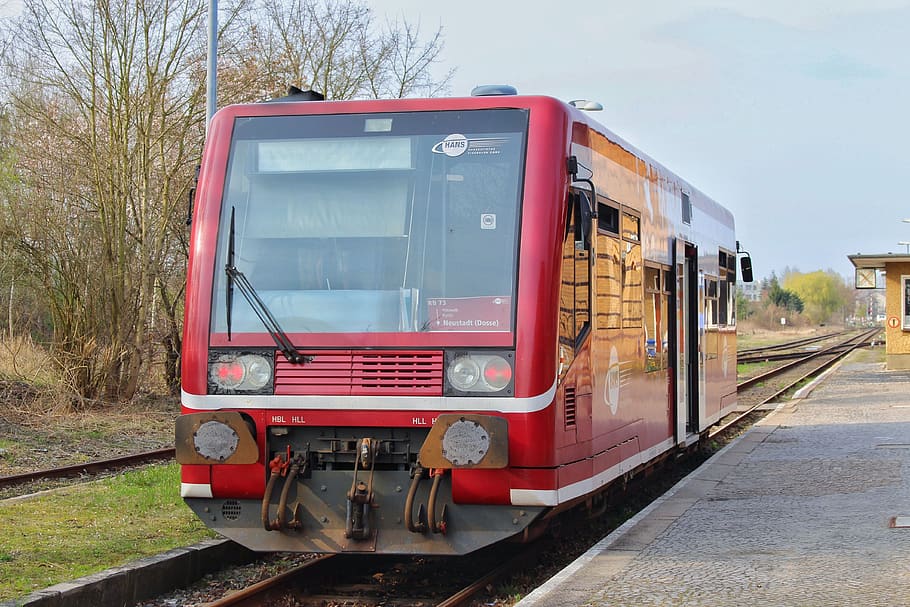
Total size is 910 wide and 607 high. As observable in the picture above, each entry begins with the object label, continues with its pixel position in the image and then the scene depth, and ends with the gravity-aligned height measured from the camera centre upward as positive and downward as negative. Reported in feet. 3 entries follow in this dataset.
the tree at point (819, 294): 605.31 +22.31
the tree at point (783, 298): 520.42 +17.43
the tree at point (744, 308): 462.15 +11.20
